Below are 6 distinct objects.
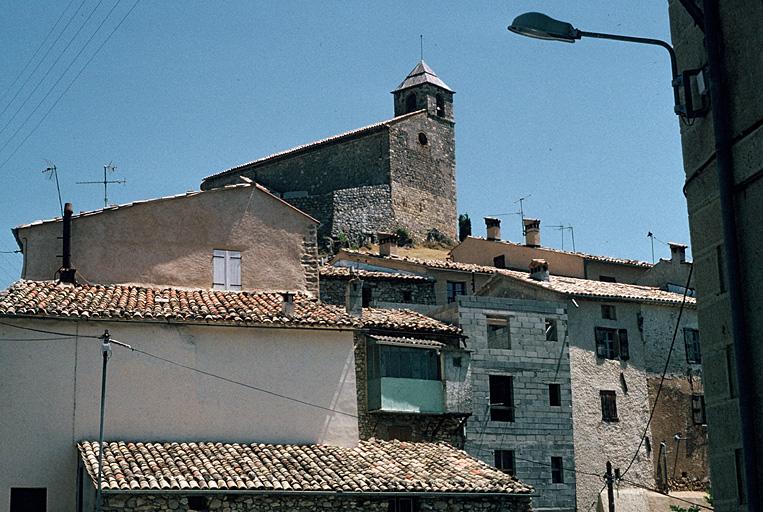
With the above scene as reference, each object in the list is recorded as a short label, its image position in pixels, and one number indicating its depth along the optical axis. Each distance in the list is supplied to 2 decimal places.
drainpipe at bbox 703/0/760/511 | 8.95
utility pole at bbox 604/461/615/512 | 39.81
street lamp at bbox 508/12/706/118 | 10.16
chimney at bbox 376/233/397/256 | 54.00
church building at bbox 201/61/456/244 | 70.06
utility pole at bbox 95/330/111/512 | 24.52
